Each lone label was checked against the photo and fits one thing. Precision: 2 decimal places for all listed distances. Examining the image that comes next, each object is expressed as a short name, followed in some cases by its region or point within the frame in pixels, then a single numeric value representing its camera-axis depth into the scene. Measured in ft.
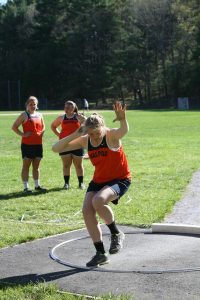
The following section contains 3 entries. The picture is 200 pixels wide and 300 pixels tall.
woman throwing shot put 20.44
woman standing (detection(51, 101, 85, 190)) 39.24
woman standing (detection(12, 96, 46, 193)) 38.91
